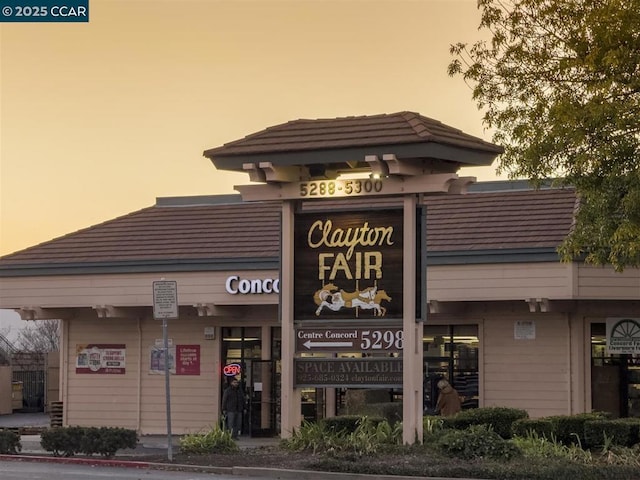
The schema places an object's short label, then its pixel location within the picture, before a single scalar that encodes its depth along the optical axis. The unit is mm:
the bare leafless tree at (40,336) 111938
